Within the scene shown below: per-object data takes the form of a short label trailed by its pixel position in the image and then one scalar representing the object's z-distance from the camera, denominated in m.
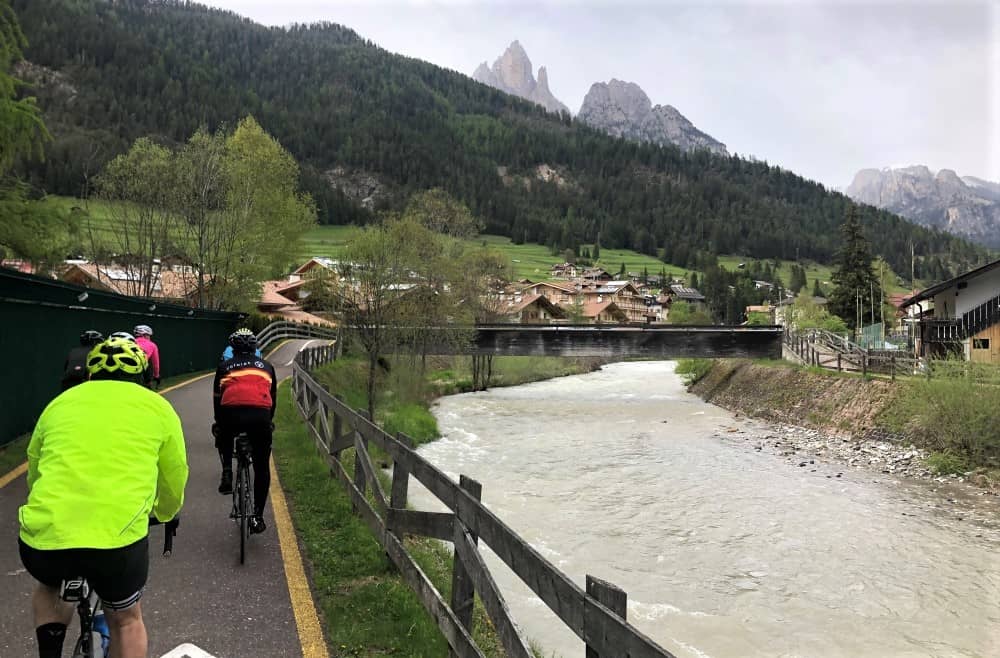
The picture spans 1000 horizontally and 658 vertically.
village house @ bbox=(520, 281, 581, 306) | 118.12
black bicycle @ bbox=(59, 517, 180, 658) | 2.74
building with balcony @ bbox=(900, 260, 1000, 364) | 34.62
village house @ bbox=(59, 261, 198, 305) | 36.00
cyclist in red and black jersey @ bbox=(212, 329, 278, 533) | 6.43
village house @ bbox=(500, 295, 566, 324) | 84.62
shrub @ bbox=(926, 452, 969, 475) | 19.75
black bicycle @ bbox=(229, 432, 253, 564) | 6.23
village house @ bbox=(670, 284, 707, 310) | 149.40
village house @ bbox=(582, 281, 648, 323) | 124.79
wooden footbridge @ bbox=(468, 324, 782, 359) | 44.97
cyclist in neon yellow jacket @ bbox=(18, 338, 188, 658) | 2.73
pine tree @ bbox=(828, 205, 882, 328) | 61.47
